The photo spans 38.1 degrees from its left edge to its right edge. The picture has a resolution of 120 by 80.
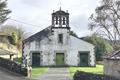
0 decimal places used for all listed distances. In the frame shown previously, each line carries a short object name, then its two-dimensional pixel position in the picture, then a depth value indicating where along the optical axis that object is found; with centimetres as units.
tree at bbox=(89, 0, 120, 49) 2653
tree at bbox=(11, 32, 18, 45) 3721
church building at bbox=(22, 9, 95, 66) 2850
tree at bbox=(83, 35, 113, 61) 3370
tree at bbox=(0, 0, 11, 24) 2988
